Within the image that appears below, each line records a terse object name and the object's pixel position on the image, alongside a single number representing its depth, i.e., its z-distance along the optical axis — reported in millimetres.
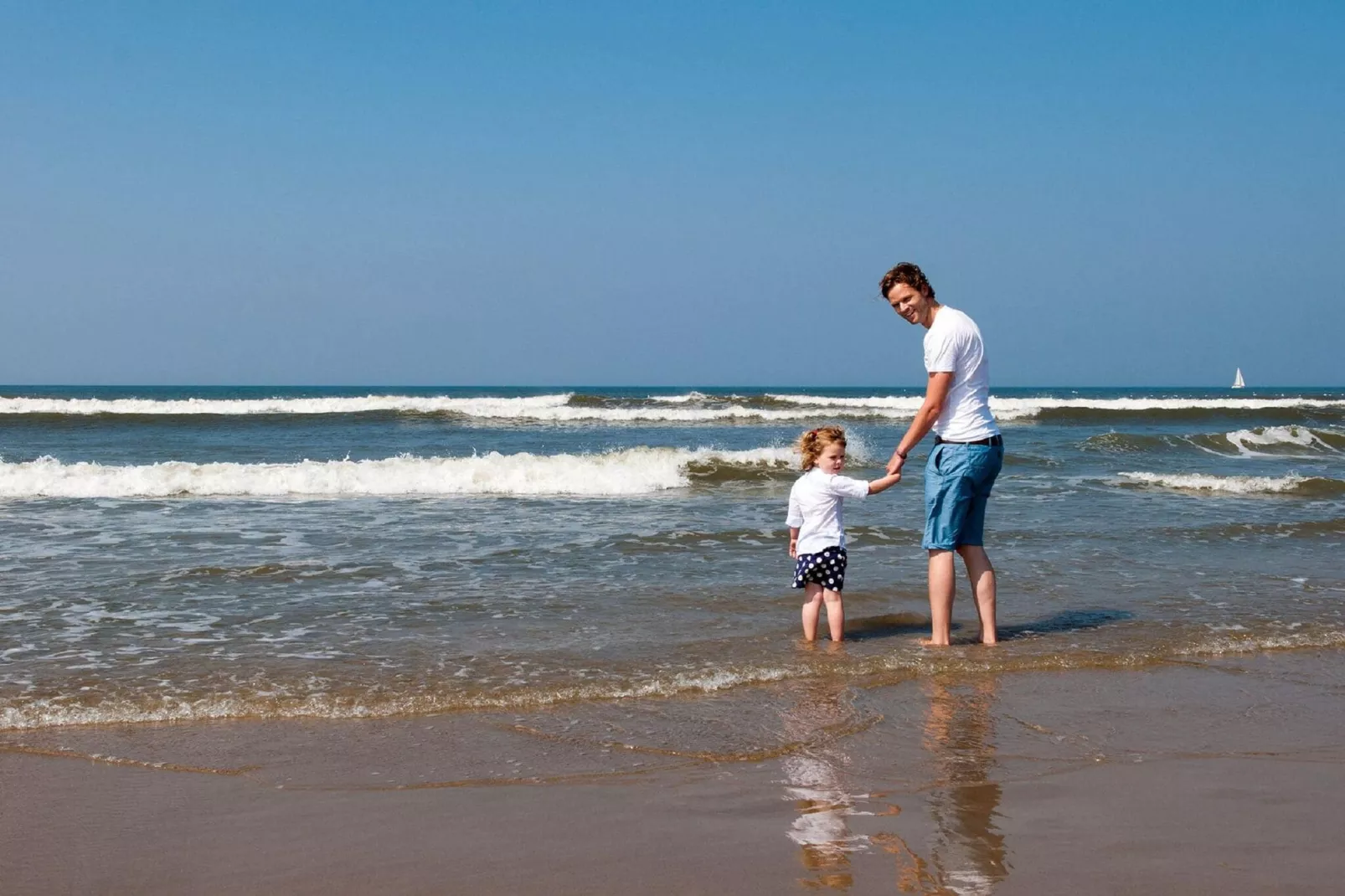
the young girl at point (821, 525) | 5832
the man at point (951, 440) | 5262
